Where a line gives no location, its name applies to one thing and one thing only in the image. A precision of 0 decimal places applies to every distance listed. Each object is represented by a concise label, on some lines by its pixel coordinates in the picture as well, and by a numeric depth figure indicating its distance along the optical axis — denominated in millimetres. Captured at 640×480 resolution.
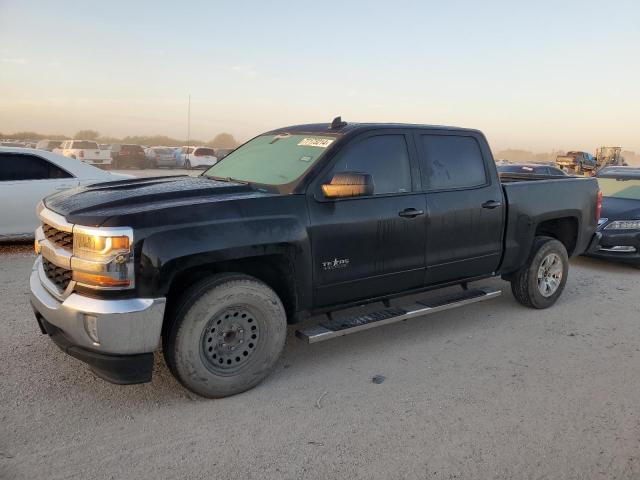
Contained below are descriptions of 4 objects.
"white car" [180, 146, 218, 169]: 31844
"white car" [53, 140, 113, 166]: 26484
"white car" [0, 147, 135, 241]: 7059
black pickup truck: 3064
